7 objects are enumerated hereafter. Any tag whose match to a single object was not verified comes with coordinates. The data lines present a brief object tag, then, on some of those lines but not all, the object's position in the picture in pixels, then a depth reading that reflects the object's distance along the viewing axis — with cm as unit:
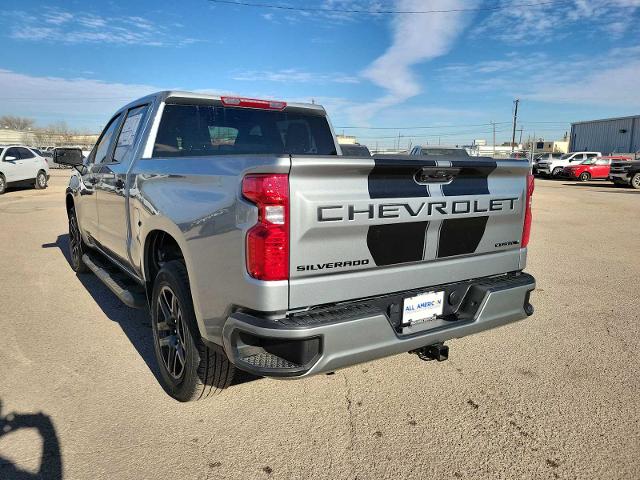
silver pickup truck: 219
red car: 2850
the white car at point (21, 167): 1716
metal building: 4384
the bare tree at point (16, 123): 11486
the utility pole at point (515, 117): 7382
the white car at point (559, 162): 3069
